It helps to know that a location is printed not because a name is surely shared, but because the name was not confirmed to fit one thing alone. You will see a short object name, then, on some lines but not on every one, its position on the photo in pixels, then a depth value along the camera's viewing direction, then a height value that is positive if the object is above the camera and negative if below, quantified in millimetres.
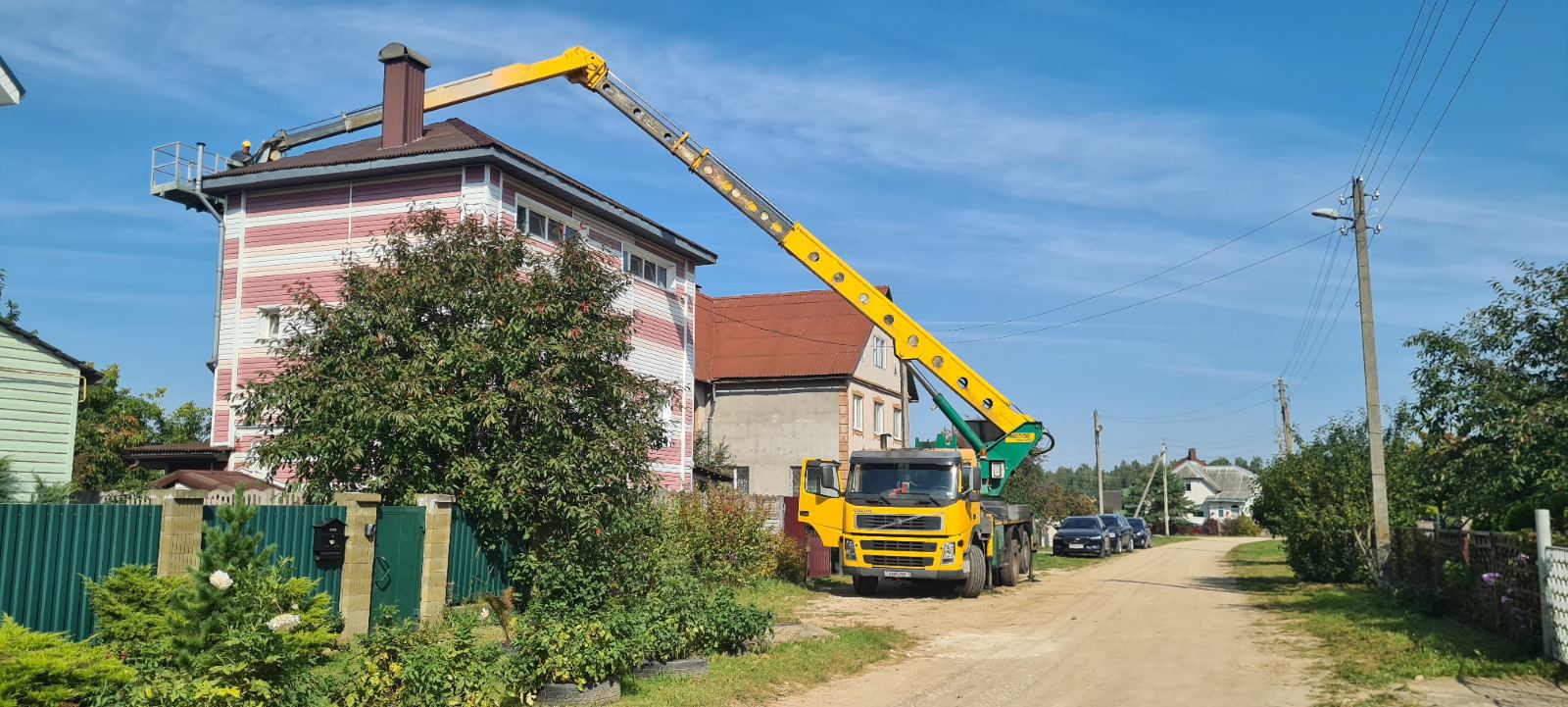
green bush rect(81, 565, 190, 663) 7816 -1025
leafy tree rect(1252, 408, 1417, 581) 21078 -449
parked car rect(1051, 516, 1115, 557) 38344 -2217
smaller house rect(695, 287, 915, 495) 36094 +2750
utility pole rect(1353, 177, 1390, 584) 19469 +888
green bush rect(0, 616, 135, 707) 6125 -1178
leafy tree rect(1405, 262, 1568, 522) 12734 +865
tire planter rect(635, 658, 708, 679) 10062 -1807
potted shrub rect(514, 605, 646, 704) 8828 -1520
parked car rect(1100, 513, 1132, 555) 41812 -2111
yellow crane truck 19547 +127
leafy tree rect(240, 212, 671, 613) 12703 +800
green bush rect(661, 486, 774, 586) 19234 -1124
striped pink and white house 21453 +5348
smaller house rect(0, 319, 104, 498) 18578 +1037
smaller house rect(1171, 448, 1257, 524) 120125 -1116
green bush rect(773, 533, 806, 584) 22203 -1763
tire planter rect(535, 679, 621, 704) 8852 -1798
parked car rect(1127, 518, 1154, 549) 49125 -2579
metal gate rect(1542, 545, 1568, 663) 10188 -1089
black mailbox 11273 -766
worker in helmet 25766 +7269
